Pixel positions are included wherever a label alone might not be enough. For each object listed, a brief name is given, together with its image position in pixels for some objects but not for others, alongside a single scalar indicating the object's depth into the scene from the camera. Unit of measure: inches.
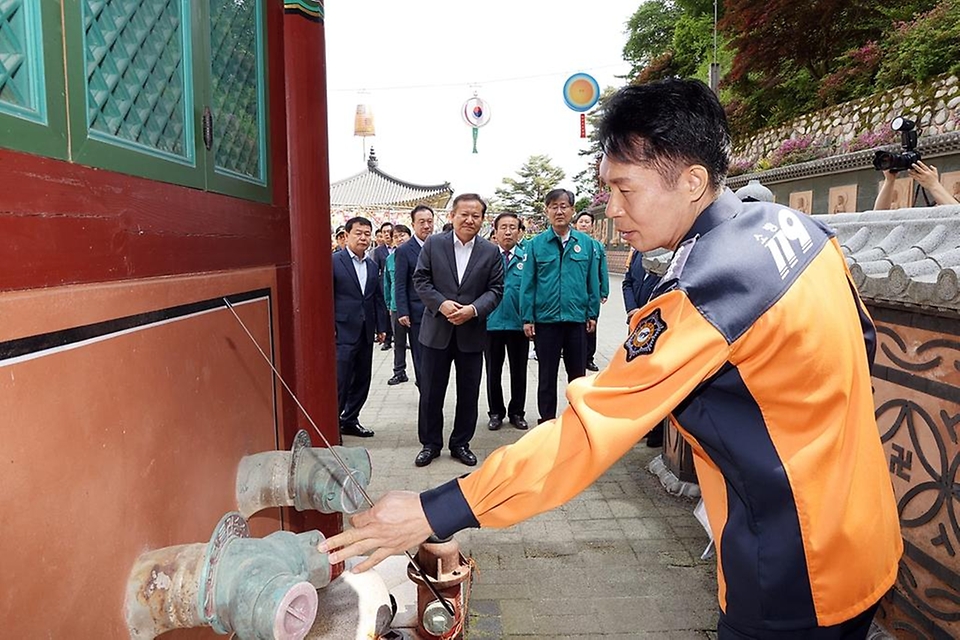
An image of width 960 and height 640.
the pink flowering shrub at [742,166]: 678.0
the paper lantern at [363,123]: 1513.3
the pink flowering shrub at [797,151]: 570.6
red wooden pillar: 91.9
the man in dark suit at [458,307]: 190.4
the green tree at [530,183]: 1967.3
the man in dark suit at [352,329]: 223.8
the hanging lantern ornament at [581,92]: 785.6
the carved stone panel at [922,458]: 81.7
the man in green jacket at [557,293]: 211.5
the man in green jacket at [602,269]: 248.6
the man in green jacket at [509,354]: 242.2
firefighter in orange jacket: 49.2
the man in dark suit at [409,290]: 246.8
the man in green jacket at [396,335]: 322.3
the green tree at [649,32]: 1149.7
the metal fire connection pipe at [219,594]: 55.2
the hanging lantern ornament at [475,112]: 941.2
